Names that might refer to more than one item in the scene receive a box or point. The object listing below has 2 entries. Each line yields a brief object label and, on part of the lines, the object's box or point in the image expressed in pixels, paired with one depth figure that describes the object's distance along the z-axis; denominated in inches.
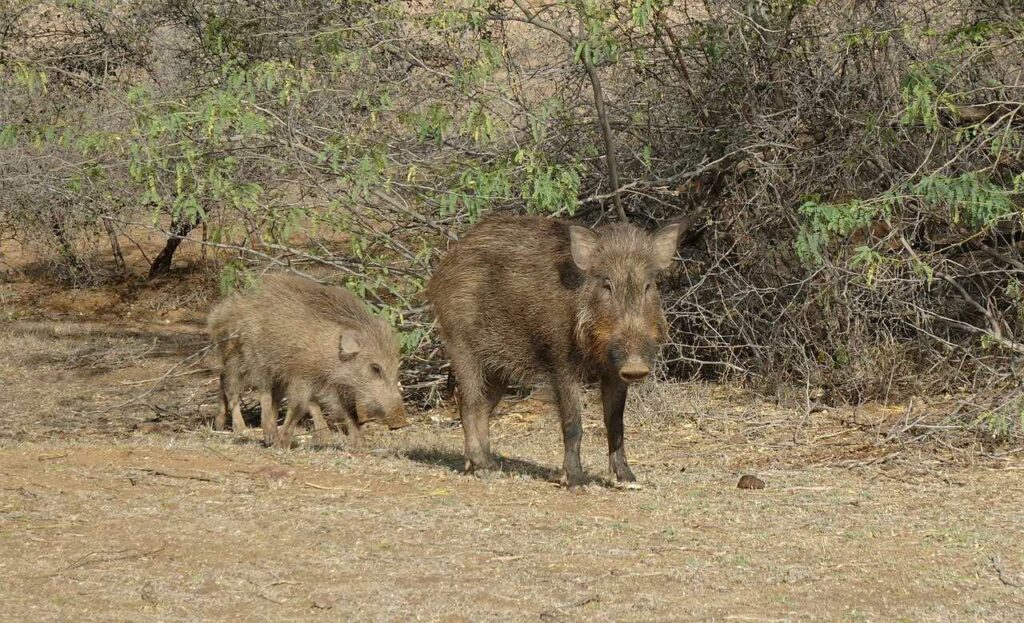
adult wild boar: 540.7
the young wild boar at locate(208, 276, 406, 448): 746.2
